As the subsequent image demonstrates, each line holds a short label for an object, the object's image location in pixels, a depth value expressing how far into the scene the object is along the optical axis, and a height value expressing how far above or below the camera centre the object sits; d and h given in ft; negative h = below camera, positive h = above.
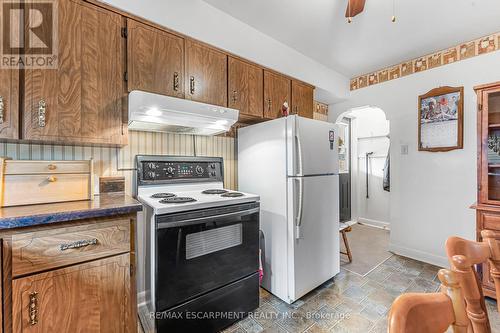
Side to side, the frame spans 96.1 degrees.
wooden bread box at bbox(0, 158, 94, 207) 4.14 -0.29
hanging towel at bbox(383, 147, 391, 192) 13.37 -0.52
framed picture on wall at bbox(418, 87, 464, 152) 8.30 +1.80
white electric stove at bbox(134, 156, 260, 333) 4.52 -1.86
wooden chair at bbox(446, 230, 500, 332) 2.16 -1.09
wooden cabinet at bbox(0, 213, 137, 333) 3.26 -1.80
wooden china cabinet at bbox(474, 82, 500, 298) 6.58 +0.39
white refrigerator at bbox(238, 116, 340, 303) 6.27 -0.93
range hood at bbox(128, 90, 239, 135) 4.77 +1.23
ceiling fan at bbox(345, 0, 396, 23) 5.20 +3.80
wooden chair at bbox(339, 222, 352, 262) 8.82 -2.57
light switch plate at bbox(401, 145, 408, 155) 9.71 +0.71
